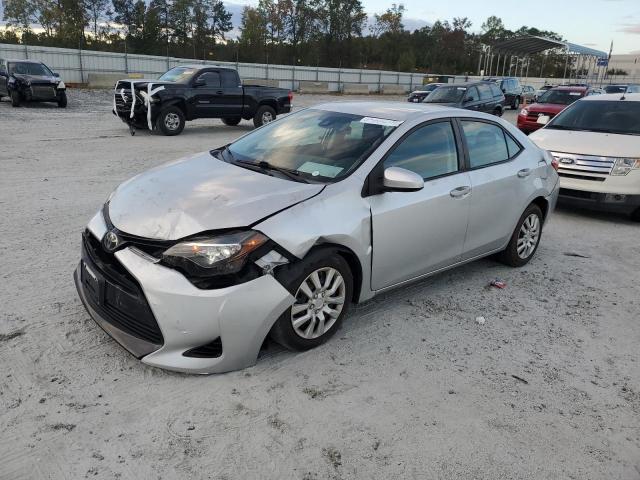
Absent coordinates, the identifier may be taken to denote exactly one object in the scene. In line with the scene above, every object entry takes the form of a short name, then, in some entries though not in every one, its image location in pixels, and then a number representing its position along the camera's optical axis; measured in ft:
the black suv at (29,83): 58.80
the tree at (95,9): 219.20
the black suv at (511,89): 94.43
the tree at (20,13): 201.87
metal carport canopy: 132.26
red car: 50.94
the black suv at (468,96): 55.62
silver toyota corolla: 9.98
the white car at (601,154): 23.38
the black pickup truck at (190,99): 44.39
